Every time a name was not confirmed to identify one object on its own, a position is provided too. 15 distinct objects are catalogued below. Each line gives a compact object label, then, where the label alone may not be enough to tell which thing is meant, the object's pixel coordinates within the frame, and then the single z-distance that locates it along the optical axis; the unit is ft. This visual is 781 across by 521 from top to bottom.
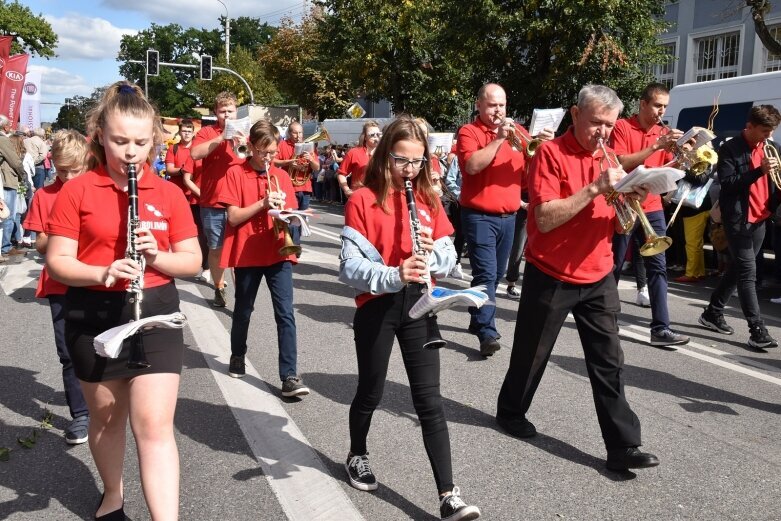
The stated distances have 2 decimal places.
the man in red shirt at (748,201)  21.59
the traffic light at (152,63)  109.19
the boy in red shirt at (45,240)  13.67
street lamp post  177.35
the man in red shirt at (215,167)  23.47
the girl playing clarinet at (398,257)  10.75
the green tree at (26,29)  174.09
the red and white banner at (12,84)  52.01
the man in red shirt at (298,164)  28.14
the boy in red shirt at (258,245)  16.46
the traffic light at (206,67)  119.85
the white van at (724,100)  32.99
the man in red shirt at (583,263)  12.44
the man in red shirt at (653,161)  19.90
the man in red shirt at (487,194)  19.69
